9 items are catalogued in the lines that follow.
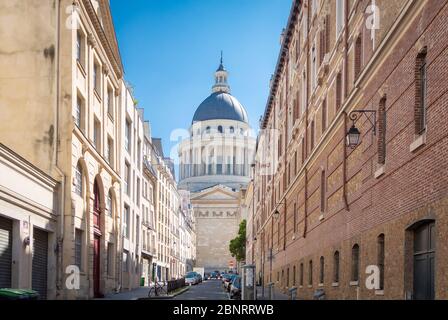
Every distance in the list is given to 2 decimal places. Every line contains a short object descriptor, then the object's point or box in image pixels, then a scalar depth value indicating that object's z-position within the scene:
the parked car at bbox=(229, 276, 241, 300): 35.47
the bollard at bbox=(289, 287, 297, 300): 28.27
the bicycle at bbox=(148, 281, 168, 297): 35.41
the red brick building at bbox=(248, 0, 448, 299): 11.99
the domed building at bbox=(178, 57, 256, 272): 162.88
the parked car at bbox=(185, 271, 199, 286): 67.75
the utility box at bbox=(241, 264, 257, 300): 29.27
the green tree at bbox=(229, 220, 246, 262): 113.69
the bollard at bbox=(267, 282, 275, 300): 26.49
